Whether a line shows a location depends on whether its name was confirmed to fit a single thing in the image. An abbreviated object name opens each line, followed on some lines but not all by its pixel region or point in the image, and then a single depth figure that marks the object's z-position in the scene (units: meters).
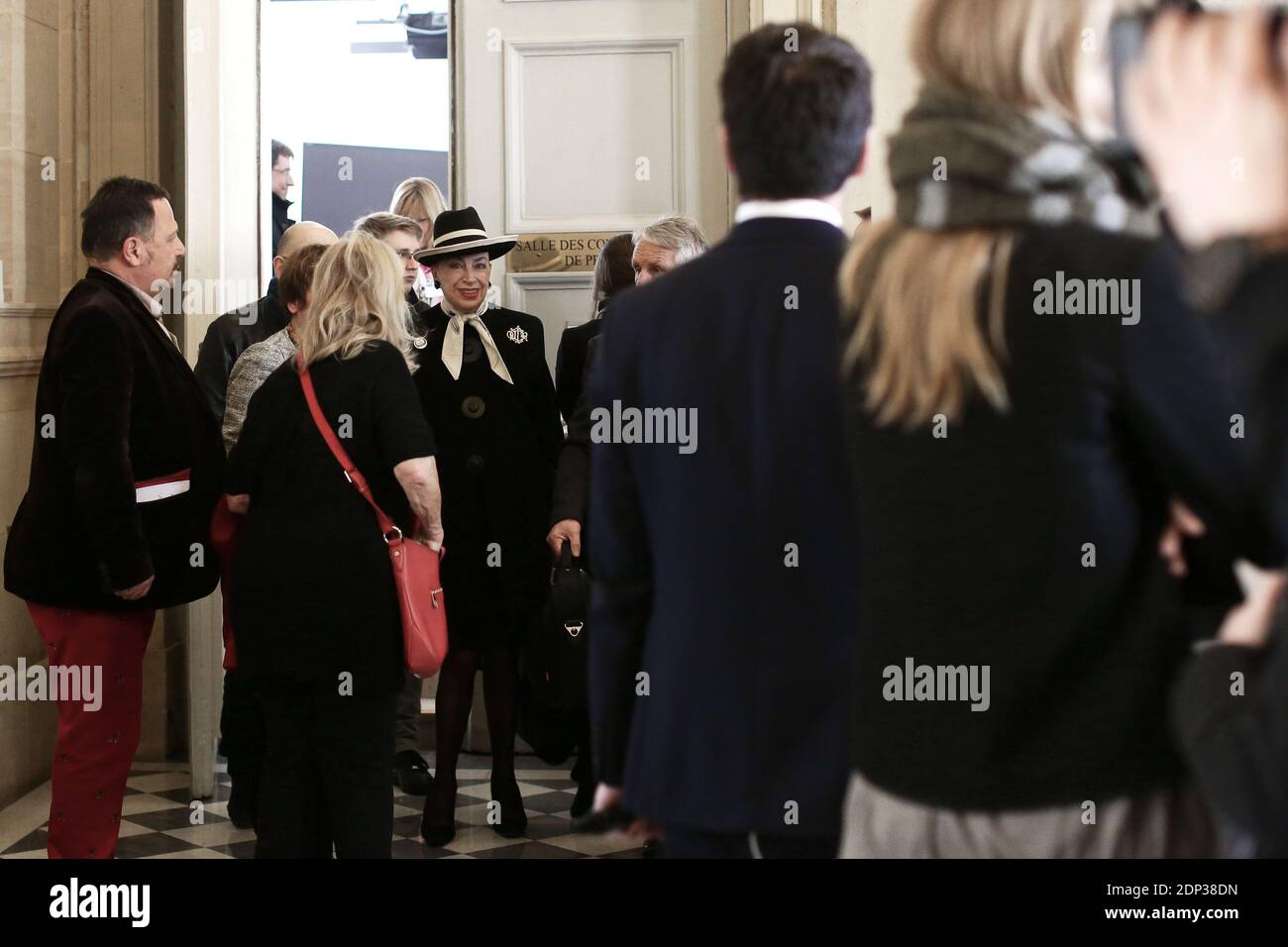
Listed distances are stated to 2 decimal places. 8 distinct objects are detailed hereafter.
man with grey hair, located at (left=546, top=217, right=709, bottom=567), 4.12
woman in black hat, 4.50
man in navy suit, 1.84
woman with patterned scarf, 1.48
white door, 5.57
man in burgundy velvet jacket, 3.51
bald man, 4.73
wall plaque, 5.61
